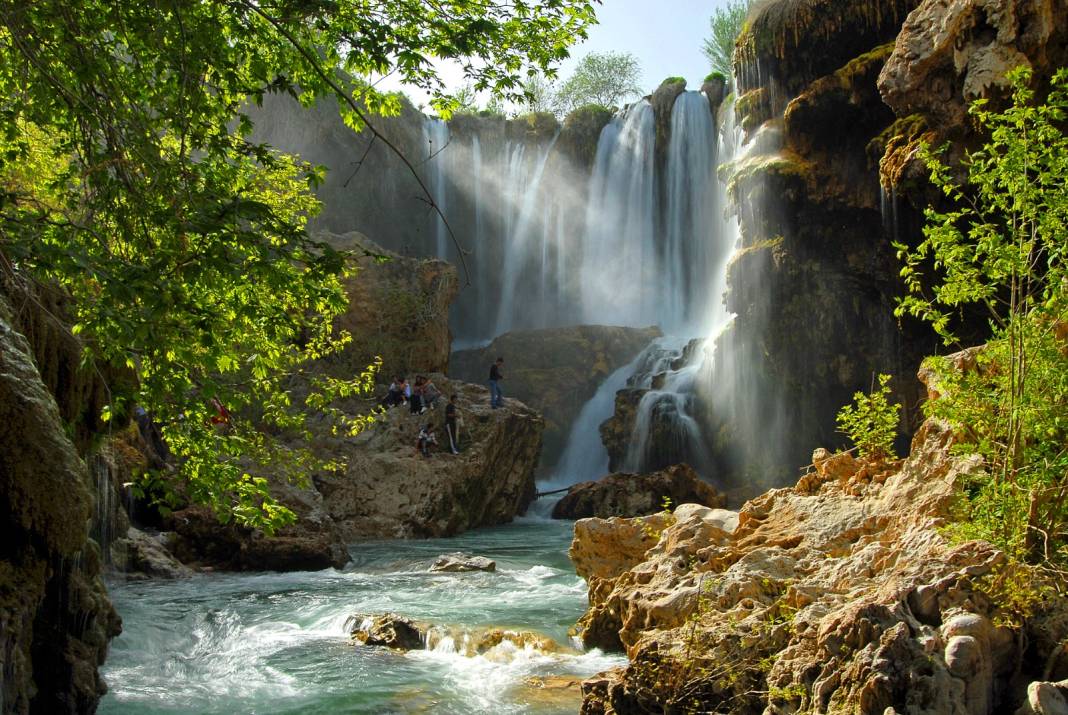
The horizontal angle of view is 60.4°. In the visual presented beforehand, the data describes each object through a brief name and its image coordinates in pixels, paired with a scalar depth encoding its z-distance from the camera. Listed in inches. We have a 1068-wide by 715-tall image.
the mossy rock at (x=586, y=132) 1485.0
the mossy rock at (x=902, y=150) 650.8
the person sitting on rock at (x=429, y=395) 882.8
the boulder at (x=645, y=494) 864.9
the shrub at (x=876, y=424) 297.4
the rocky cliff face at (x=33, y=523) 196.7
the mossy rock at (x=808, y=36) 824.3
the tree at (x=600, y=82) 2170.3
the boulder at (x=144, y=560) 523.8
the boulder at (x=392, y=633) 377.7
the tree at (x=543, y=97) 2069.4
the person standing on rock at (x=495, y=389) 923.4
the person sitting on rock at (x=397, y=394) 887.9
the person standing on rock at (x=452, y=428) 855.1
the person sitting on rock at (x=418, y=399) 874.1
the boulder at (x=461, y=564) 576.4
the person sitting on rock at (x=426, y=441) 838.5
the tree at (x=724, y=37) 1996.3
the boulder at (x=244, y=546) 587.2
